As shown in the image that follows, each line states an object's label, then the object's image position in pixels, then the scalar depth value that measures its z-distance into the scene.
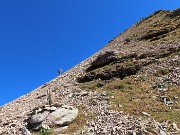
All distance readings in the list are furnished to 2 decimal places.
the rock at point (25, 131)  9.17
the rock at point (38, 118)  9.75
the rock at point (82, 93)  12.72
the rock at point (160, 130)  8.18
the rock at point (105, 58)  18.98
